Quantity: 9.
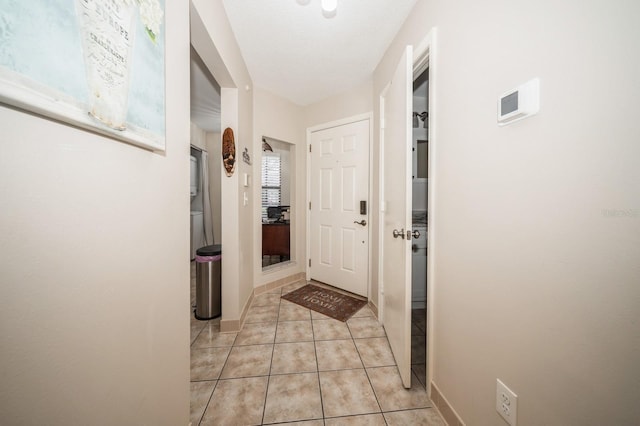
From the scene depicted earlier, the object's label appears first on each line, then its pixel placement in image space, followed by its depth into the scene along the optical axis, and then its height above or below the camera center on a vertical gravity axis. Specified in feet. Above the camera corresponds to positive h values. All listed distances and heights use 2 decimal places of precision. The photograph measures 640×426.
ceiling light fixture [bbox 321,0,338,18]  4.65 +4.46
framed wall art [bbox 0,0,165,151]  1.29 +1.11
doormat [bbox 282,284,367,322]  7.77 -3.59
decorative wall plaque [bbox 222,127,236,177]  6.42 +1.73
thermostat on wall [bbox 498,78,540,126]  2.49 +1.32
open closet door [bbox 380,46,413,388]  4.66 -0.10
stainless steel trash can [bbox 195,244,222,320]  7.09 -2.37
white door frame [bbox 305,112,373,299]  8.39 +1.87
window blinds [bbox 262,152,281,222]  16.49 +2.24
